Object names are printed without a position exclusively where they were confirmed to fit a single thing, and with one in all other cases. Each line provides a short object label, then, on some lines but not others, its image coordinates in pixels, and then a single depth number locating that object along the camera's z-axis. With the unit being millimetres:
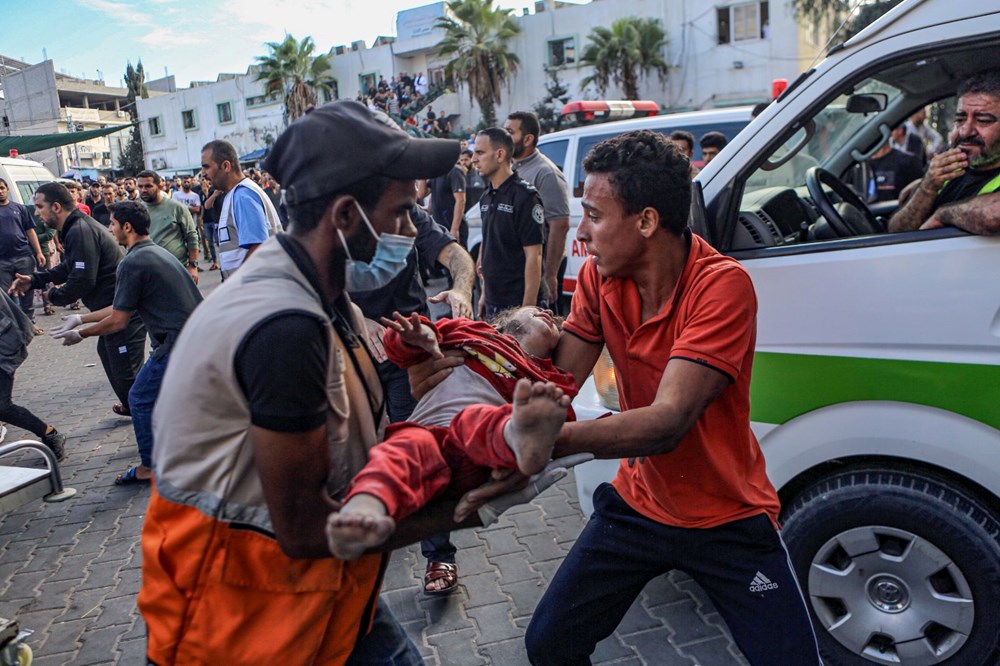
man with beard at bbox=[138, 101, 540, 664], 1432
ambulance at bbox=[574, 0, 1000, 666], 2570
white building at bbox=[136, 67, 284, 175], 46750
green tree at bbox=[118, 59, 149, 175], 53812
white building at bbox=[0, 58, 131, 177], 51712
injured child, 1385
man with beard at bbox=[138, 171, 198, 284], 8047
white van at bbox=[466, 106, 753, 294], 7543
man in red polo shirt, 2033
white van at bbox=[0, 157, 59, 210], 12990
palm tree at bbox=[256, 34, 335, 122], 42562
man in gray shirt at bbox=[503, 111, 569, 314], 5832
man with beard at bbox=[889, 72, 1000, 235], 2672
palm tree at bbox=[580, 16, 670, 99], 32625
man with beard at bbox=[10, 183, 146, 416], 6172
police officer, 5176
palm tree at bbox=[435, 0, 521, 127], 36688
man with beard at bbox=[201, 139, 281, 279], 5527
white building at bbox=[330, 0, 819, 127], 30797
